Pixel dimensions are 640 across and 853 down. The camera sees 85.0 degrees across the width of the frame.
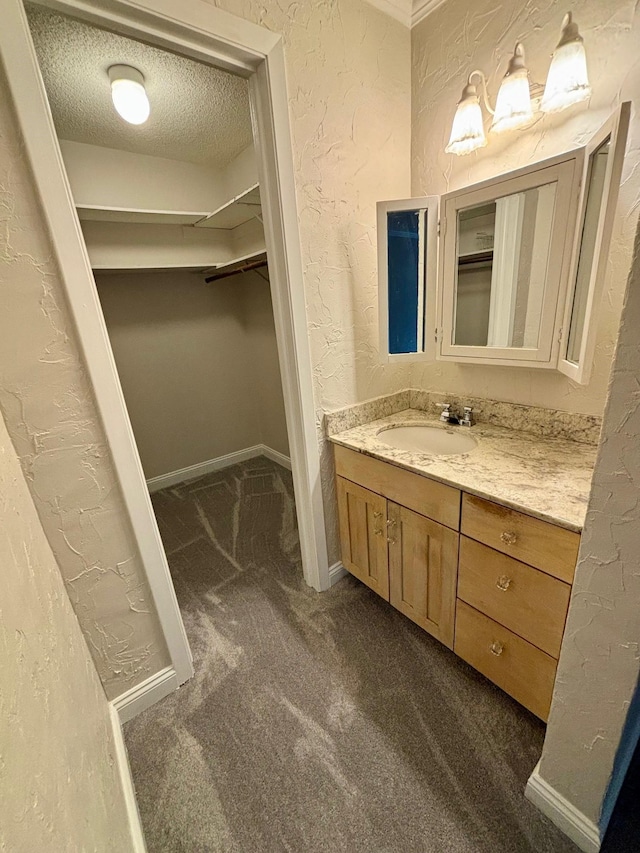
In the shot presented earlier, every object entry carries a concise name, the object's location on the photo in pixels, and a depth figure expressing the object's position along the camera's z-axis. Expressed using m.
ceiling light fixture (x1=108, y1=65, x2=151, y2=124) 1.36
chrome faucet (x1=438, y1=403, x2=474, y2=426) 1.52
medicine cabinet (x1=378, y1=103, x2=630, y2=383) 1.00
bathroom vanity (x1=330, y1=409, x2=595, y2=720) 0.96
